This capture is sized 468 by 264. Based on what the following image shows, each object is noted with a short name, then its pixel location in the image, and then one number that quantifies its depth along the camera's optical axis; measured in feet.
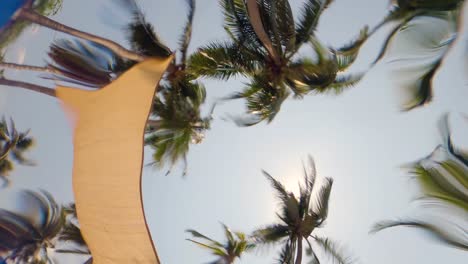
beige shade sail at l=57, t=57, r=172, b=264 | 19.72
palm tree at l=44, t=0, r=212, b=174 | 26.18
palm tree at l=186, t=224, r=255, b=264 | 41.09
